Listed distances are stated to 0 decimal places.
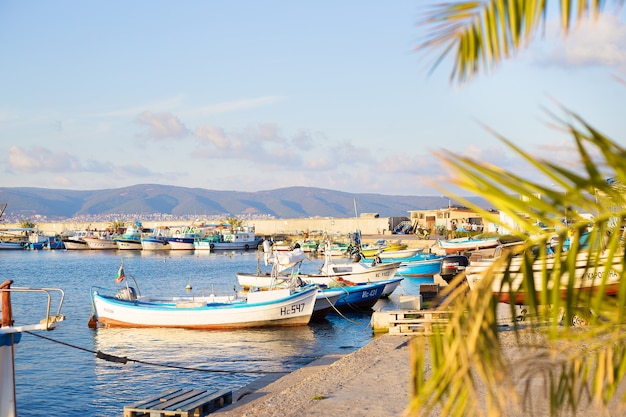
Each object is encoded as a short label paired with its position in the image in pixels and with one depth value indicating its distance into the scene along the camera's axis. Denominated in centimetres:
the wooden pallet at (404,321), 1758
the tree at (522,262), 275
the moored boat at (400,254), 5588
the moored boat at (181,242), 9862
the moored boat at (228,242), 9694
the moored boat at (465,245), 5682
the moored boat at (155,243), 9981
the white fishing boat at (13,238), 11338
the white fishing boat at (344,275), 3484
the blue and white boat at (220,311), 2661
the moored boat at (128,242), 10394
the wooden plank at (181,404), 1162
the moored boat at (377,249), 6424
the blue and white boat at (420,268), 4775
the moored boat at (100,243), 10544
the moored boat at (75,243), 10744
